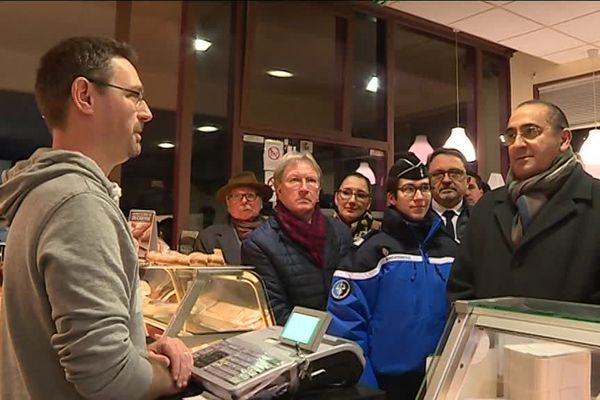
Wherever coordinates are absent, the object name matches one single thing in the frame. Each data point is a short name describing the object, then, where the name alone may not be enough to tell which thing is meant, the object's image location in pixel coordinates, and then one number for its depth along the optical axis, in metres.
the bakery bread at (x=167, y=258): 1.96
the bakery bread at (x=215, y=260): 2.01
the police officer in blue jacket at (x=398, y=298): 1.81
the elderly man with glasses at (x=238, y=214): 2.79
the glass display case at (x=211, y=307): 1.56
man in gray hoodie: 0.89
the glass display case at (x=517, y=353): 0.96
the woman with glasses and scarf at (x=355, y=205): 2.69
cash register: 1.10
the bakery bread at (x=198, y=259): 1.98
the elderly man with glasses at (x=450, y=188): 1.86
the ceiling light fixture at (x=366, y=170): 3.34
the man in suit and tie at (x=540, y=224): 1.36
